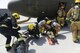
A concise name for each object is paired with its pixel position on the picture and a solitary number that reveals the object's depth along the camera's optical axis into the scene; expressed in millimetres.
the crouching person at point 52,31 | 3760
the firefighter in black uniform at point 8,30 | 3384
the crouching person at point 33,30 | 3770
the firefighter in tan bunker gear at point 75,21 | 3706
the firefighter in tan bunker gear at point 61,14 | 4222
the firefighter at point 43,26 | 3936
